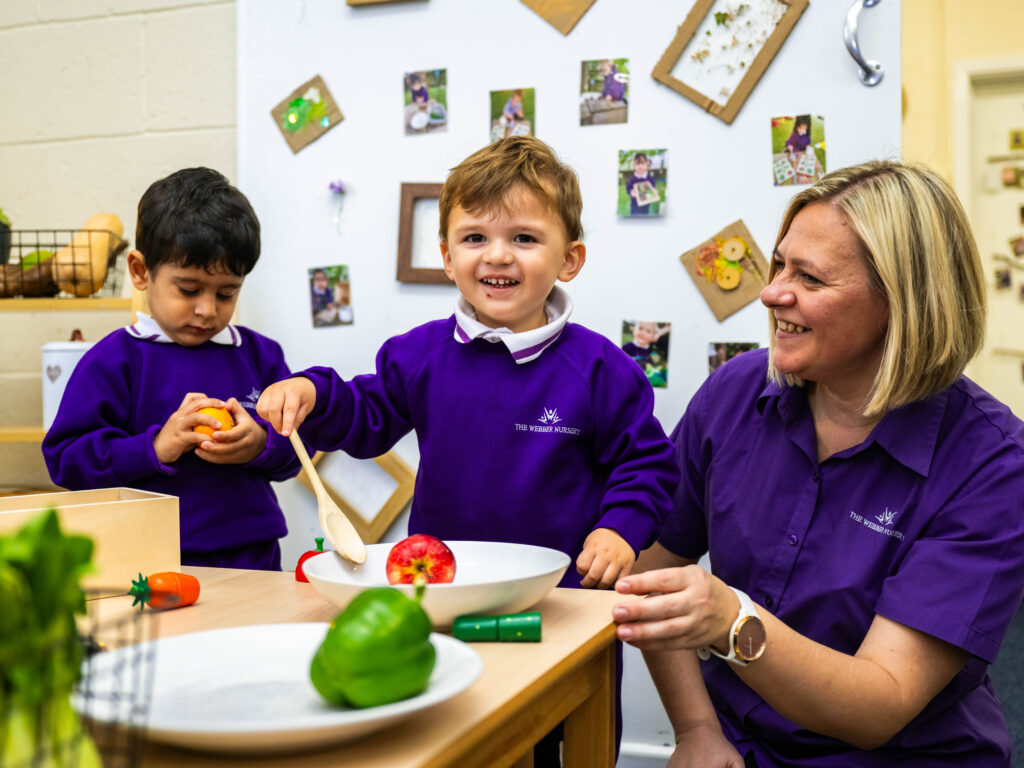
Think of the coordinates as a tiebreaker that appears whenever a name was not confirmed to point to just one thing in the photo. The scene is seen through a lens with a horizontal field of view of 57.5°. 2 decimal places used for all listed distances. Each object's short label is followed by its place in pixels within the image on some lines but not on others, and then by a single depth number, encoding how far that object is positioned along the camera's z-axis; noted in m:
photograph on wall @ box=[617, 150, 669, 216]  1.78
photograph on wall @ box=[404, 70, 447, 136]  1.92
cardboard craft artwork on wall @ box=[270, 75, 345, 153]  2.00
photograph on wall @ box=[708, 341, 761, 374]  1.76
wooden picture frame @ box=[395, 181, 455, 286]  1.93
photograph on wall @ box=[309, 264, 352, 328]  1.98
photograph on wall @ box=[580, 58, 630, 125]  1.80
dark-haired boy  1.36
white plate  0.51
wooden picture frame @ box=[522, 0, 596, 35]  1.82
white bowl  0.77
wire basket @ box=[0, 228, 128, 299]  1.96
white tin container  1.90
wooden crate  0.93
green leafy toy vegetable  0.39
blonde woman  0.98
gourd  1.96
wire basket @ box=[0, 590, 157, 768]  0.40
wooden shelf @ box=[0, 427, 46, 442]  1.88
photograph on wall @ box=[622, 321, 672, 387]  1.79
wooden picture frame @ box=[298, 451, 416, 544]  1.93
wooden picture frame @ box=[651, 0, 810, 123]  1.71
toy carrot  0.89
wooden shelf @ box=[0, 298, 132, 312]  1.88
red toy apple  0.88
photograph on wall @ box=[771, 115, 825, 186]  1.69
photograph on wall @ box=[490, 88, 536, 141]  1.87
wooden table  0.55
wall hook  1.64
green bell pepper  0.54
